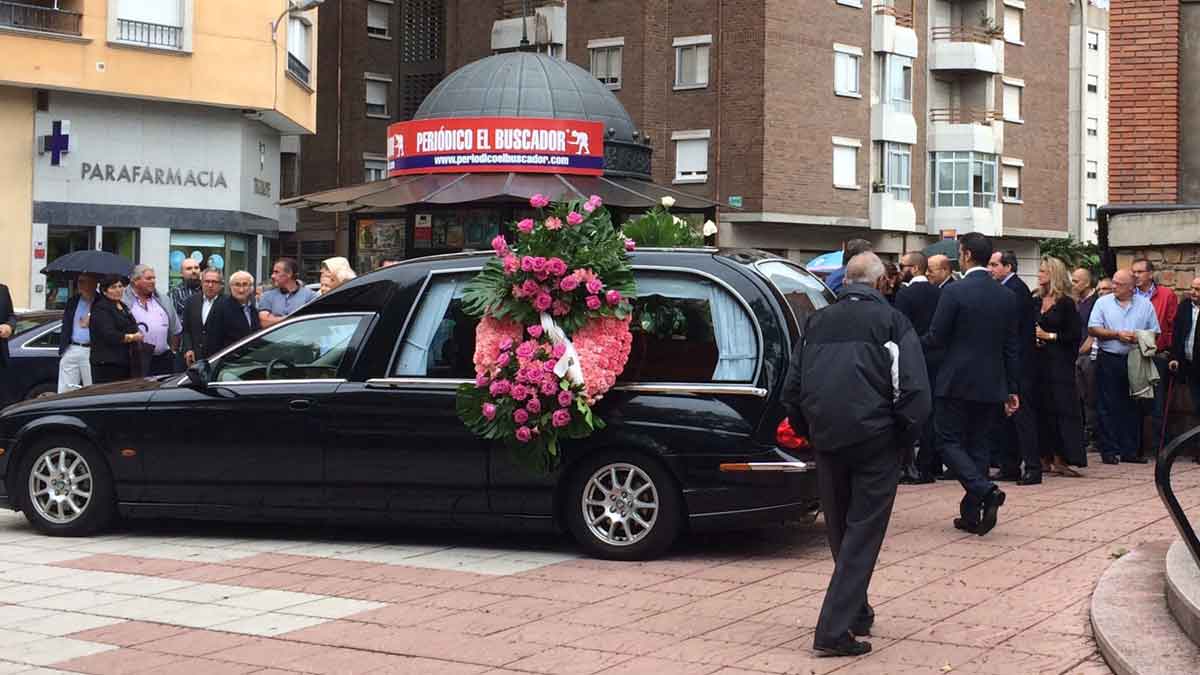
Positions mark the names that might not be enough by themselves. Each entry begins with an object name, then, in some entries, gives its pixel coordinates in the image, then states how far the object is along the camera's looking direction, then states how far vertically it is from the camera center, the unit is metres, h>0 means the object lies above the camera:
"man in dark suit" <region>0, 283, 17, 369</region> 14.17 +0.05
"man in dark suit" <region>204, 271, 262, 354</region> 13.66 +0.08
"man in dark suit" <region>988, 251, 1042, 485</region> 12.46 -0.66
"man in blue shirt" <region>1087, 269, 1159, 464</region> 14.96 -0.25
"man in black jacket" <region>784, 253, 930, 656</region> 6.90 -0.40
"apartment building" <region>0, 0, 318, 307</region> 30.66 +4.05
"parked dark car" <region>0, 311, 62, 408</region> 17.38 -0.42
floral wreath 9.43 -0.02
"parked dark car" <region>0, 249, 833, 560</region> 9.28 -0.64
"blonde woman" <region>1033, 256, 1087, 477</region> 13.47 -0.37
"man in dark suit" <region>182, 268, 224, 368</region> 14.06 +0.12
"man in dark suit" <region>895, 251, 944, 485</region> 12.98 +0.10
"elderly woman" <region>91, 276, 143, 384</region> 13.27 -0.11
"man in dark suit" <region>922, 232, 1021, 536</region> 10.24 -0.22
